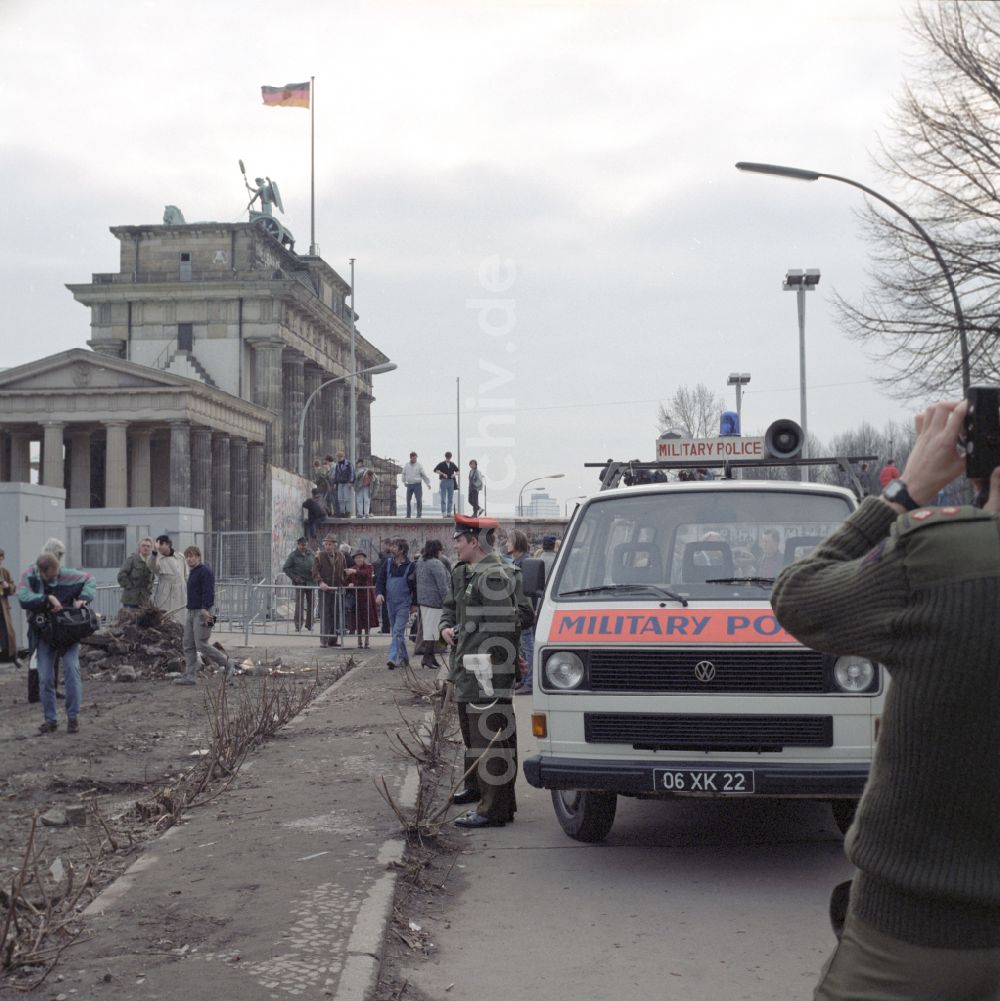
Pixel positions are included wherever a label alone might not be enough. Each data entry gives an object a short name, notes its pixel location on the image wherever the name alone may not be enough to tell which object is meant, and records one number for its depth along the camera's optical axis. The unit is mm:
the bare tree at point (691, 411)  42719
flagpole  66312
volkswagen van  6508
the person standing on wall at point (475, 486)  32125
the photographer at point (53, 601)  12875
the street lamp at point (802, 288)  29078
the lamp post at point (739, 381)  29188
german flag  65000
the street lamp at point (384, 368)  42500
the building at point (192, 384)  55562
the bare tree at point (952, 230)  21016
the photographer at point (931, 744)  2352
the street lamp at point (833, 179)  18547
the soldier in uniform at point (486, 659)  8164
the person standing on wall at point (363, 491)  39719
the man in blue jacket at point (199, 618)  16781
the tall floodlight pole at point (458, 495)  38100
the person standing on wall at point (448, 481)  34438
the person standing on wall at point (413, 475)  36469
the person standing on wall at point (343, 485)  36906
